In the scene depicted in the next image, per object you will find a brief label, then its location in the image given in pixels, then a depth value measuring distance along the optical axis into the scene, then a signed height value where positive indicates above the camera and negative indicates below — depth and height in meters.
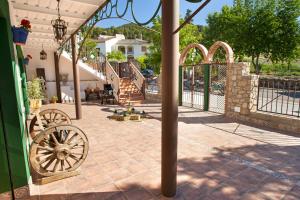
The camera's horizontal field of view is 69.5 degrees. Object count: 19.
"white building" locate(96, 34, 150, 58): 44.69 +6.65
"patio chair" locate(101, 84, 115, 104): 12.38 -1.03
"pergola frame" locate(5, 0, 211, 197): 2.81 -0.19
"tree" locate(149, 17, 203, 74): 20.88 +3.46
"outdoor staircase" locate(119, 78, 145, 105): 12.64 -1.03
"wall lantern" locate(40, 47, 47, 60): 10.99 +1.14
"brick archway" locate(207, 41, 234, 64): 8.26 +0.94
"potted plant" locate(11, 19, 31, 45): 3.57 +0.76
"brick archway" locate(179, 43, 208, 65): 9.59 +1.05
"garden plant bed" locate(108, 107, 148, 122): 8.14 -1.51
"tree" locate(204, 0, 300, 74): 22.83 +5.02
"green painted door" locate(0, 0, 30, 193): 2.87 -0.62
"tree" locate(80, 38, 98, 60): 14.61 +1.65
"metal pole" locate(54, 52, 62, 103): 12.43 +0.24
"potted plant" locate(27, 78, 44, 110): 7.31 -0.42
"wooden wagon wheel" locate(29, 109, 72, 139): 5.04 -1.03
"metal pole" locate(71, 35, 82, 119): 8.23 -0.54
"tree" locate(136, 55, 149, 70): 33.68 +2.12
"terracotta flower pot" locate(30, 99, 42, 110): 5.66 -0.69
